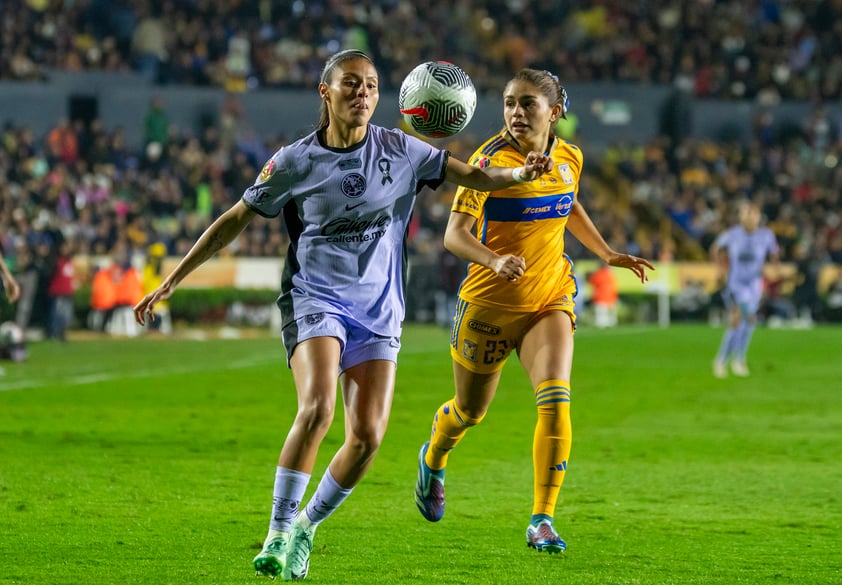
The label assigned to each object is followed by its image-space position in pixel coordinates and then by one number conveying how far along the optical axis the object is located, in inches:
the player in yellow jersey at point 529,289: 290.8
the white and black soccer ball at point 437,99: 271.7
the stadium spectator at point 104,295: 1120.8
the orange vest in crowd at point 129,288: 1113.4
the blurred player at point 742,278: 789.2
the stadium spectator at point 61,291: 1044.5
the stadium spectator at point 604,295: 1353.3
